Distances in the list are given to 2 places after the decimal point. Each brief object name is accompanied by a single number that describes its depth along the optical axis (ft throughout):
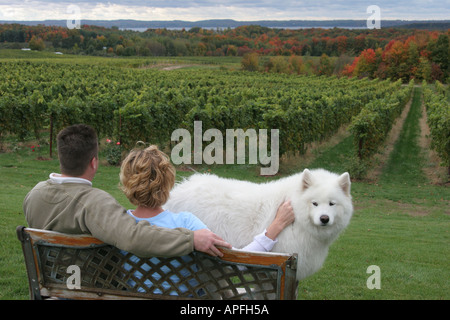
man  8.64
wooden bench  8.91
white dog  12.17
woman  9.43
